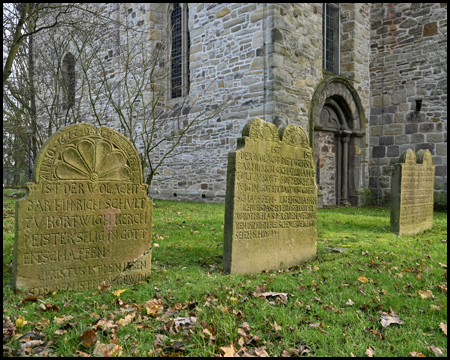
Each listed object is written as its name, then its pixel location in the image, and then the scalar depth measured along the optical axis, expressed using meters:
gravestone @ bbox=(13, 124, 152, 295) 3.70
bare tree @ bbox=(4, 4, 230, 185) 12.64
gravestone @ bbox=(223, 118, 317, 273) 4.75
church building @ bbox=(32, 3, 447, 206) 11.46
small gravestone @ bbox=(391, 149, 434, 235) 7.83
